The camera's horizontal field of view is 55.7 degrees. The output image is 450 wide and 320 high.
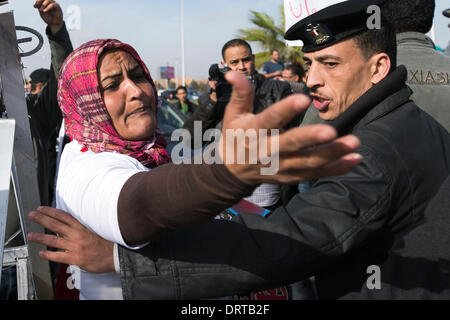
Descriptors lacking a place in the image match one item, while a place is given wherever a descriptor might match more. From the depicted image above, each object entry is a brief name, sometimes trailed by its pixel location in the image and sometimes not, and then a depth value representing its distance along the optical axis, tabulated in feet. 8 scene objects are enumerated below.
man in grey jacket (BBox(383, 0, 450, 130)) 7.17
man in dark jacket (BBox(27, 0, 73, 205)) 8.98
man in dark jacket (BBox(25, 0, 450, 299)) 3.79
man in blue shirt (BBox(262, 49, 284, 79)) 31.37
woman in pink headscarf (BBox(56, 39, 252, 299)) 3.00
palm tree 67.36
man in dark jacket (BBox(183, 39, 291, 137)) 11.59
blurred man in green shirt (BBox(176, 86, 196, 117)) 33.63
